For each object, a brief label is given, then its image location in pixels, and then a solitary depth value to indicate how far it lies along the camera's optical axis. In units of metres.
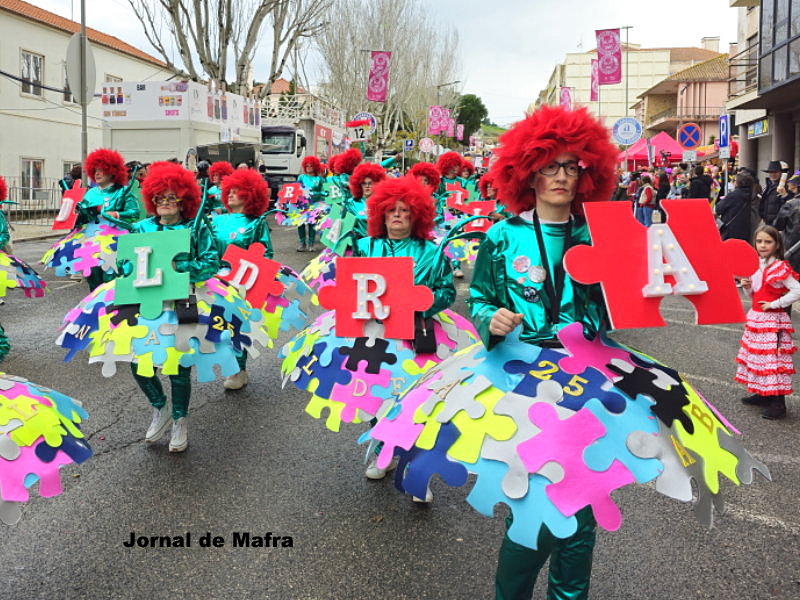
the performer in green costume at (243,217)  6.41
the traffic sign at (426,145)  36.42
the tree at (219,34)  29.34
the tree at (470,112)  88.75
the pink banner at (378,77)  31.39
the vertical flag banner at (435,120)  43.29
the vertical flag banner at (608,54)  25.09
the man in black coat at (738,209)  11.87
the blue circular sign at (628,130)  18.48
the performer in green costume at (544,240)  2.46
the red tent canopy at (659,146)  25.81
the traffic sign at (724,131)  17.55
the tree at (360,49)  44.69
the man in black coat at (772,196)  11.74
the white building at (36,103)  25.36
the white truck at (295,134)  29.72
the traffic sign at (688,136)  19.27
